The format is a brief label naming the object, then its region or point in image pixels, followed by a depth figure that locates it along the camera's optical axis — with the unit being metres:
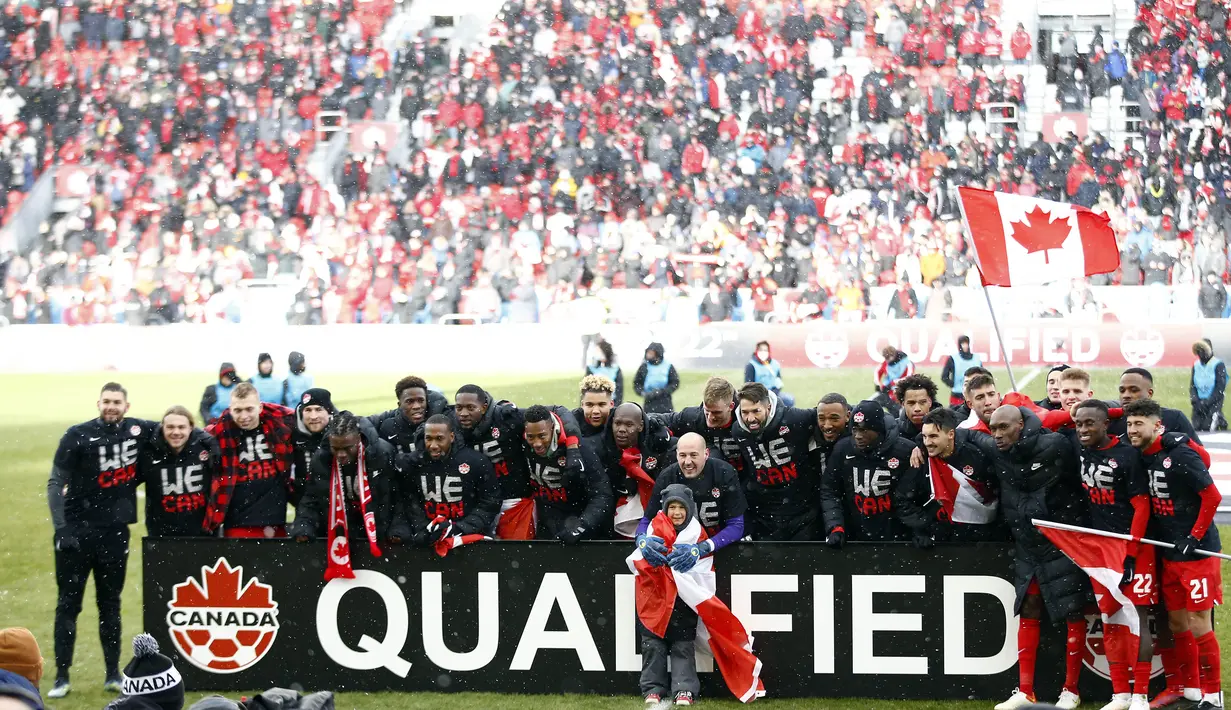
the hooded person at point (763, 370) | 31.11
